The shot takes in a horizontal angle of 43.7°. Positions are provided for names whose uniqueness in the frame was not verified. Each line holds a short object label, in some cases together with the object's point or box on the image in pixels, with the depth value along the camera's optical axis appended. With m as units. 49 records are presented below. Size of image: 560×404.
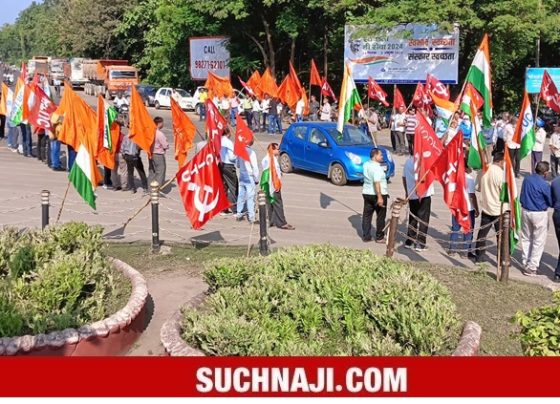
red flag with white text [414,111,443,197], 10.27
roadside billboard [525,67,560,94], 27.55
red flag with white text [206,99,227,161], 11.90
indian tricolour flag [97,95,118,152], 13.41
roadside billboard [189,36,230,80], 39.97
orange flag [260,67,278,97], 26.22
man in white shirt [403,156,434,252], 10.93
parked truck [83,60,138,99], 48.69
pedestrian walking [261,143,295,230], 11.90
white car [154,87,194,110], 39.81
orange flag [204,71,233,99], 24.35
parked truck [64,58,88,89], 58.41
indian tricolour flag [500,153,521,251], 9.50
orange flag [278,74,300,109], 25.19
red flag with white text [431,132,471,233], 9.80
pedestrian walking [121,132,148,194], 15.32
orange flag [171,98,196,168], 13.68
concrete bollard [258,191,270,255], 10.20
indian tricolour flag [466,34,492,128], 10.99
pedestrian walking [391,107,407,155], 22.73
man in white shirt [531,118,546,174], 17.62
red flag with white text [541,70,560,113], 18.19
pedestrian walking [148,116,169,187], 14.76
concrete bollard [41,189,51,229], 10.80
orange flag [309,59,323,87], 27.09
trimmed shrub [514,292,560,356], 4.93
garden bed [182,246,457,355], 6.11
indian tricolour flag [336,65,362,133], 14.80
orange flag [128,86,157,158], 13.74
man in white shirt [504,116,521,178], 17.89
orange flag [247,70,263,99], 27.20
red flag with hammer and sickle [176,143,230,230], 10.34
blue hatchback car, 16.84
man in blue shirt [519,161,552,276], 9.98
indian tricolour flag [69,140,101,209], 11.47
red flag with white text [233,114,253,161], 11.90
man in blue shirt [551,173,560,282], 9.85
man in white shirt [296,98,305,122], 26.09
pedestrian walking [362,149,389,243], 11.21
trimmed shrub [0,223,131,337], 6.77
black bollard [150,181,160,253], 10.44
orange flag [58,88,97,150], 13.38
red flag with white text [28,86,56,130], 17.55
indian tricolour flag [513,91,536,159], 13.56
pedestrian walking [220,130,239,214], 13.27
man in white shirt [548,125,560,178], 17.42
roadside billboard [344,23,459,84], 28.67
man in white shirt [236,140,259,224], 12.49
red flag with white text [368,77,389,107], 24.55
